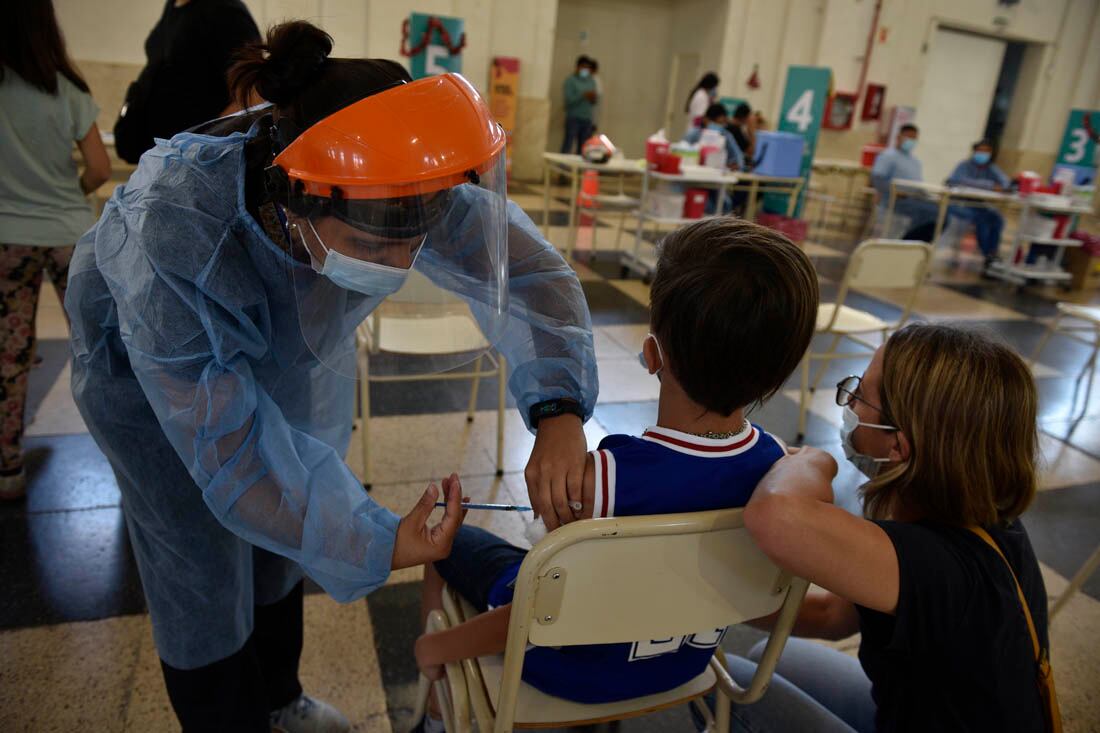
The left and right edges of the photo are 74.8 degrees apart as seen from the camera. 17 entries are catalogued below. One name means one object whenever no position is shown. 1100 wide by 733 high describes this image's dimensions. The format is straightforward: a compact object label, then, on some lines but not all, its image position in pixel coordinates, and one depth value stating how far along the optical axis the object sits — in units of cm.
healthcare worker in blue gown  70
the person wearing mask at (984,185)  627
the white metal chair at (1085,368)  172
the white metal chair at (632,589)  75
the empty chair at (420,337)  103
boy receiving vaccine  85
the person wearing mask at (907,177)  630
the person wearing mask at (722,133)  588
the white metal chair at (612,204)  515
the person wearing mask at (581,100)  888
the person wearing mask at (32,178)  171
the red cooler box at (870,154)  791
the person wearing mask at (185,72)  178
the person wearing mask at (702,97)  682
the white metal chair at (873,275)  268
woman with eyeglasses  79
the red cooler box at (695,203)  490
